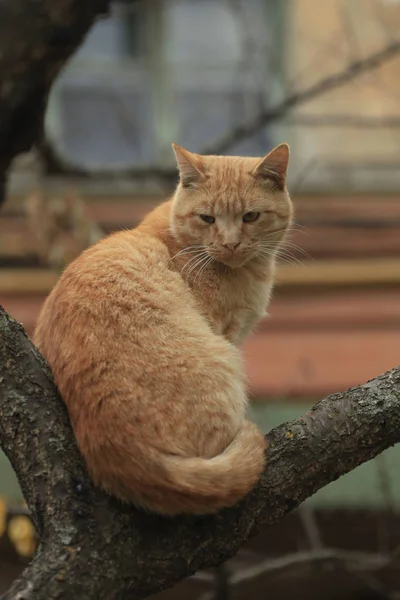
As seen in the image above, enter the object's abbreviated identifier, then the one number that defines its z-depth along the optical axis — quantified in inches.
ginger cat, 71.1
